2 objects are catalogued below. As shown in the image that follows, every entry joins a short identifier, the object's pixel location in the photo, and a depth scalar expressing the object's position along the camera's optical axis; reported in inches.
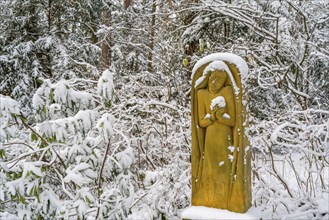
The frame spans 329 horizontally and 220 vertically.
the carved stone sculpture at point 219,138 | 118.0
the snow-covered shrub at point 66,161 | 126.6
